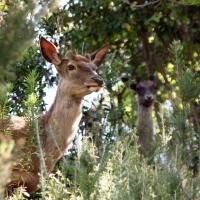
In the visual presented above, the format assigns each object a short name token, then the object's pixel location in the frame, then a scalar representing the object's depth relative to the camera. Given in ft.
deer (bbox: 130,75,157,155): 85.79
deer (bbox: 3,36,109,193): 44.88
